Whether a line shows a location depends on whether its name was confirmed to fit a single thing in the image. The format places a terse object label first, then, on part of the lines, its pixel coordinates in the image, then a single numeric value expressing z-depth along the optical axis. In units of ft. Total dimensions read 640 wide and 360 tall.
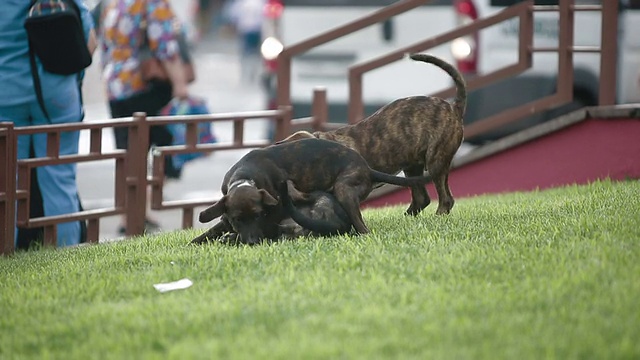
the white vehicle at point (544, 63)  86.74
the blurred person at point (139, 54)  78.89
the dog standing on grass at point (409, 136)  57.16
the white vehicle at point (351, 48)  101.86
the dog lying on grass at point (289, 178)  50.60
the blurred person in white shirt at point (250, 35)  199.11
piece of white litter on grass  42.88
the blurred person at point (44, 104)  62.39
